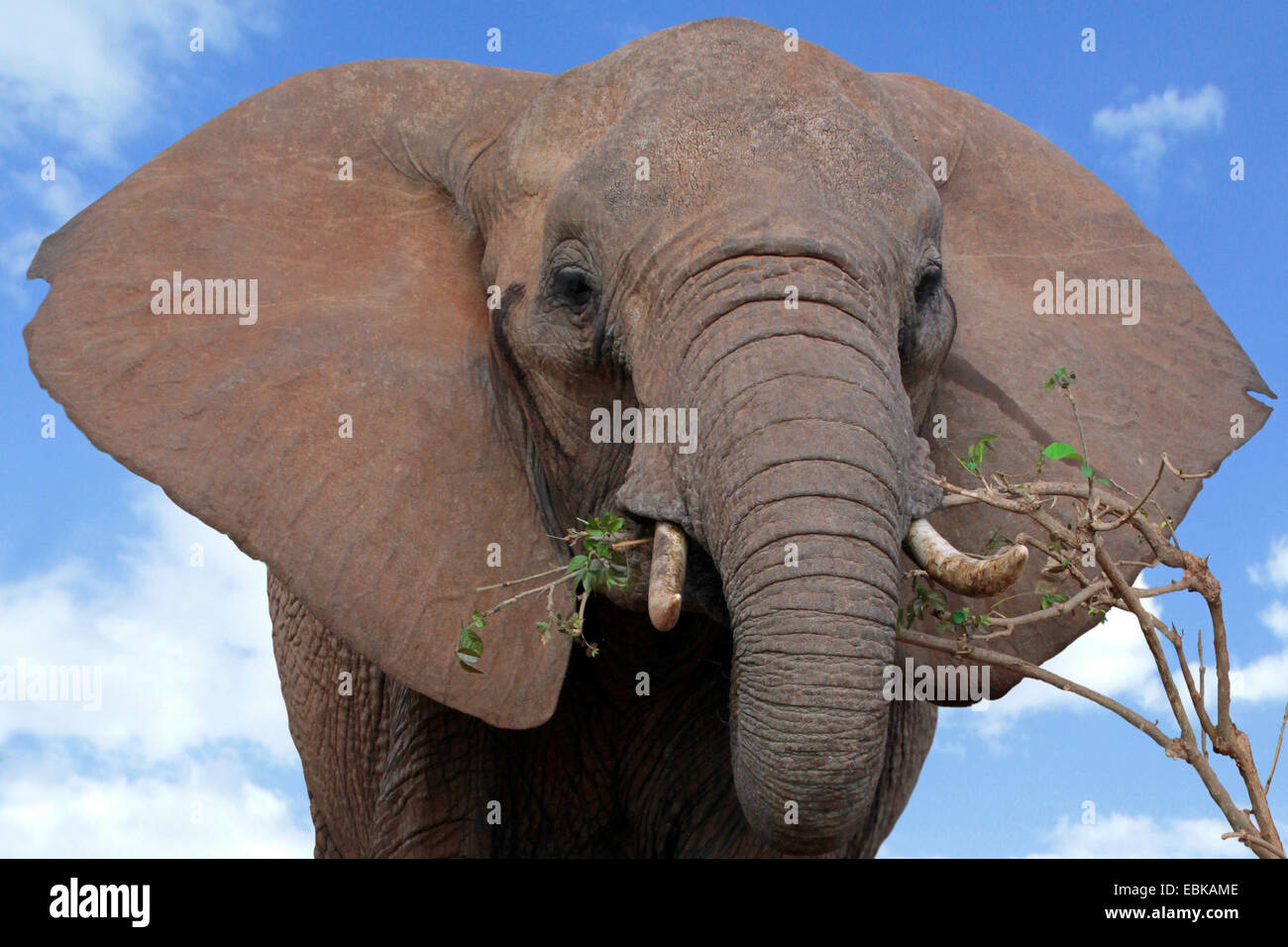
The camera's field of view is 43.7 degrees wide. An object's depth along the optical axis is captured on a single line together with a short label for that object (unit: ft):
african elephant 12.94
